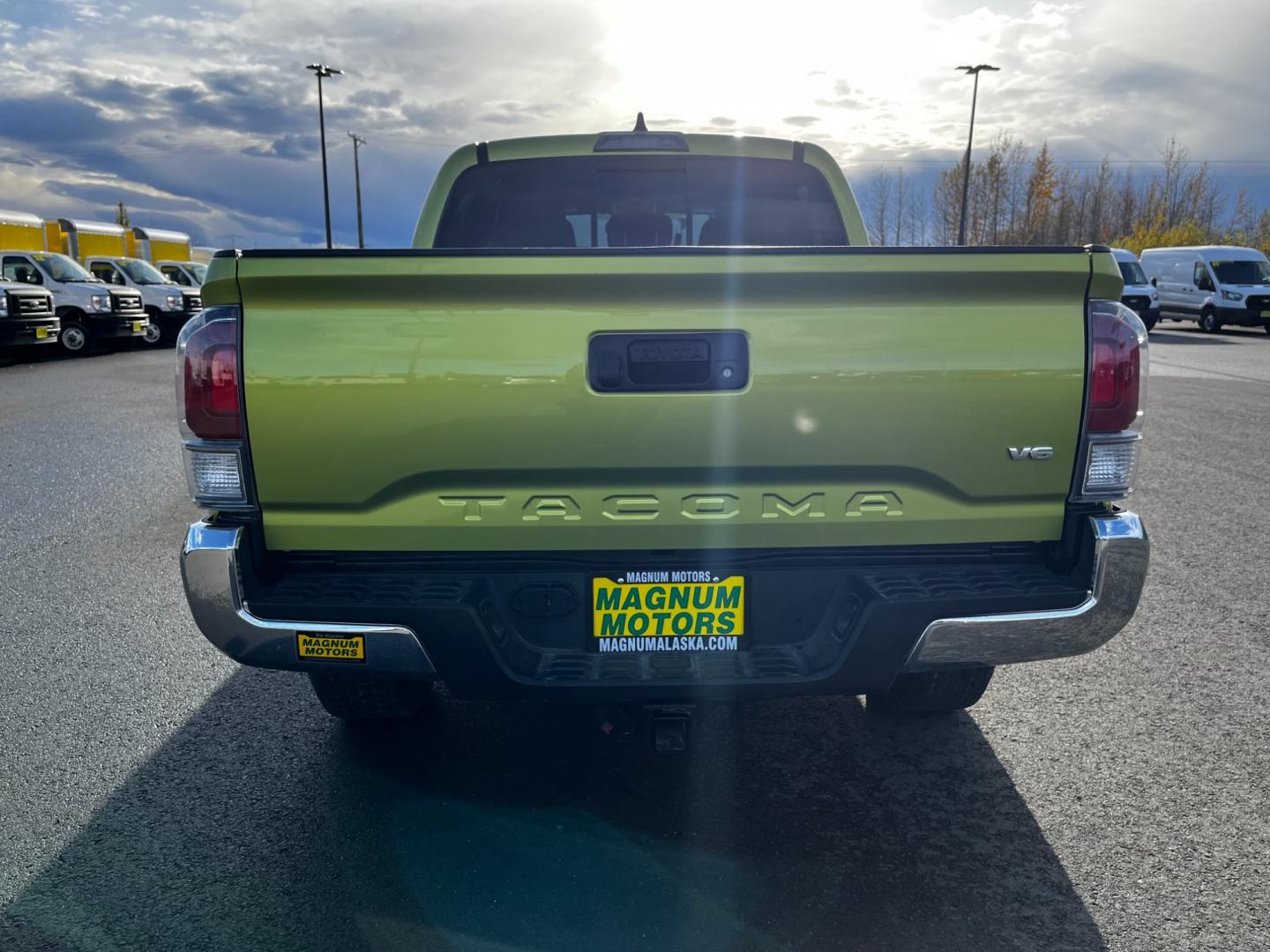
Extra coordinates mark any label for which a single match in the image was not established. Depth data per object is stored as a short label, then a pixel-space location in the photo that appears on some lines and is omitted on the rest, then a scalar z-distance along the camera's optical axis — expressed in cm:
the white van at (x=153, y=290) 2552
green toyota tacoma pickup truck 245
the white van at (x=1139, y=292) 2850
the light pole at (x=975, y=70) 4966
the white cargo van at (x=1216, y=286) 2797
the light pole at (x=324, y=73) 4766
